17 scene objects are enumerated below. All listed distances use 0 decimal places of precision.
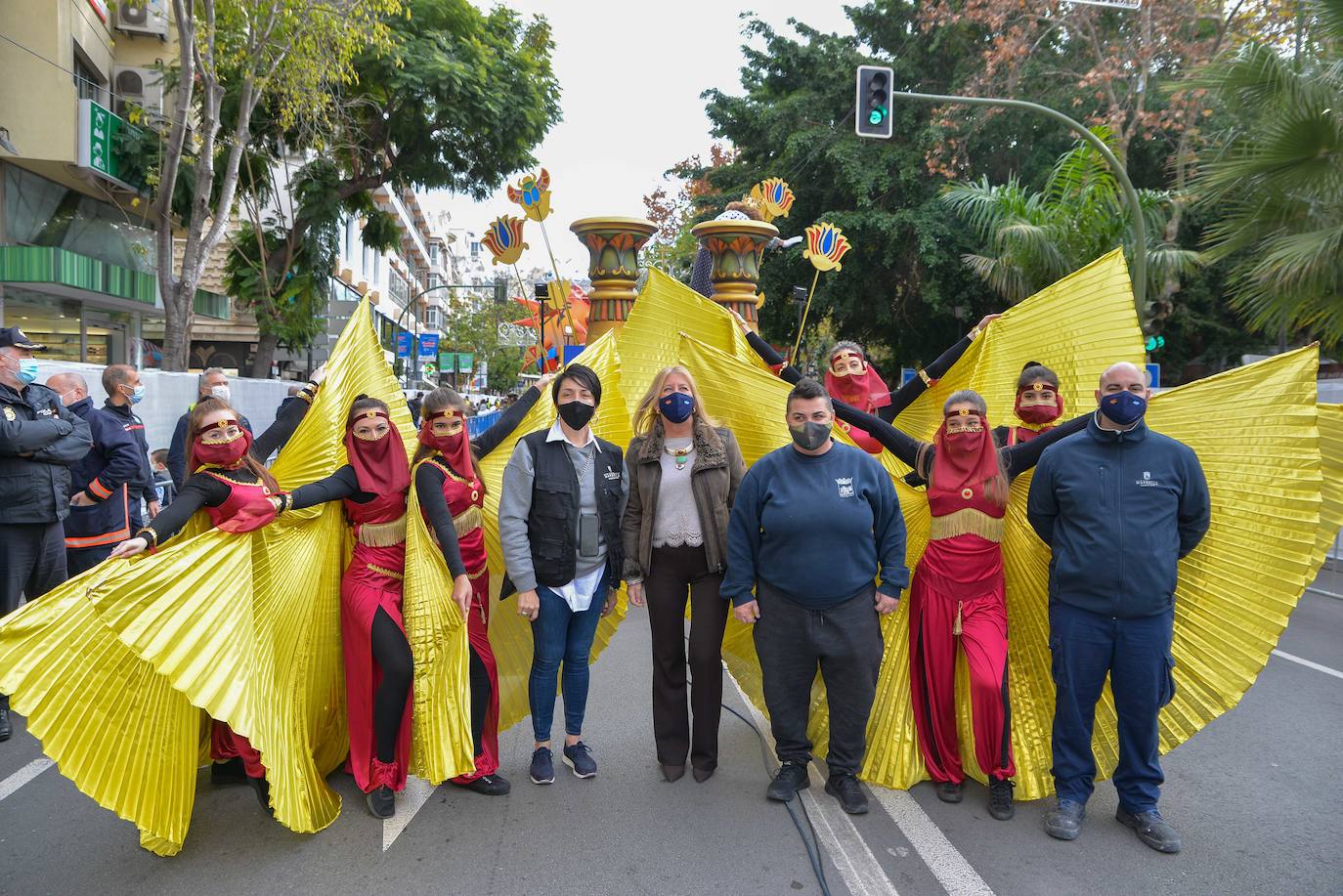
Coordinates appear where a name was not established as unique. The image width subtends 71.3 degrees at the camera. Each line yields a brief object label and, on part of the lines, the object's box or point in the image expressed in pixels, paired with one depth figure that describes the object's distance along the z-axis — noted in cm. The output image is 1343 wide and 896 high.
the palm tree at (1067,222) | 1443
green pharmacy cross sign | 1631
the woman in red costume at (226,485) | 357
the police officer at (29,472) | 479
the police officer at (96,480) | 592
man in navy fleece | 355
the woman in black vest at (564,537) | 405
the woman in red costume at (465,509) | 395
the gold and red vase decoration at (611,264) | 824
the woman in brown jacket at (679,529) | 408
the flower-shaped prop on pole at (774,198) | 963
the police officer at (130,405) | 642
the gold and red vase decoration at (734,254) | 847
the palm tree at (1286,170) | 738
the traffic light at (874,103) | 1204
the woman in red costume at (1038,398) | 425
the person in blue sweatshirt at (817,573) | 378
